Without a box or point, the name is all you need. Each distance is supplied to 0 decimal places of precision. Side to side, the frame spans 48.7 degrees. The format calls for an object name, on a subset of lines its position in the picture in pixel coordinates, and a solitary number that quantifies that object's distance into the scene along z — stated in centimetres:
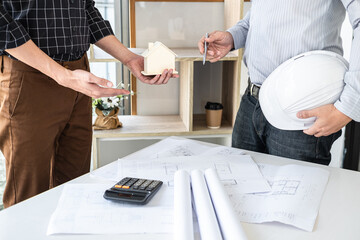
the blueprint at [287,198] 86
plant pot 218
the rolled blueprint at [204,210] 73
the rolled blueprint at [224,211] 72
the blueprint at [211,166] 103
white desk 80
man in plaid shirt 117
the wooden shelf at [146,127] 214
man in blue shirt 111
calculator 91
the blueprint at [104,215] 81
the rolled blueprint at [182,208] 73
